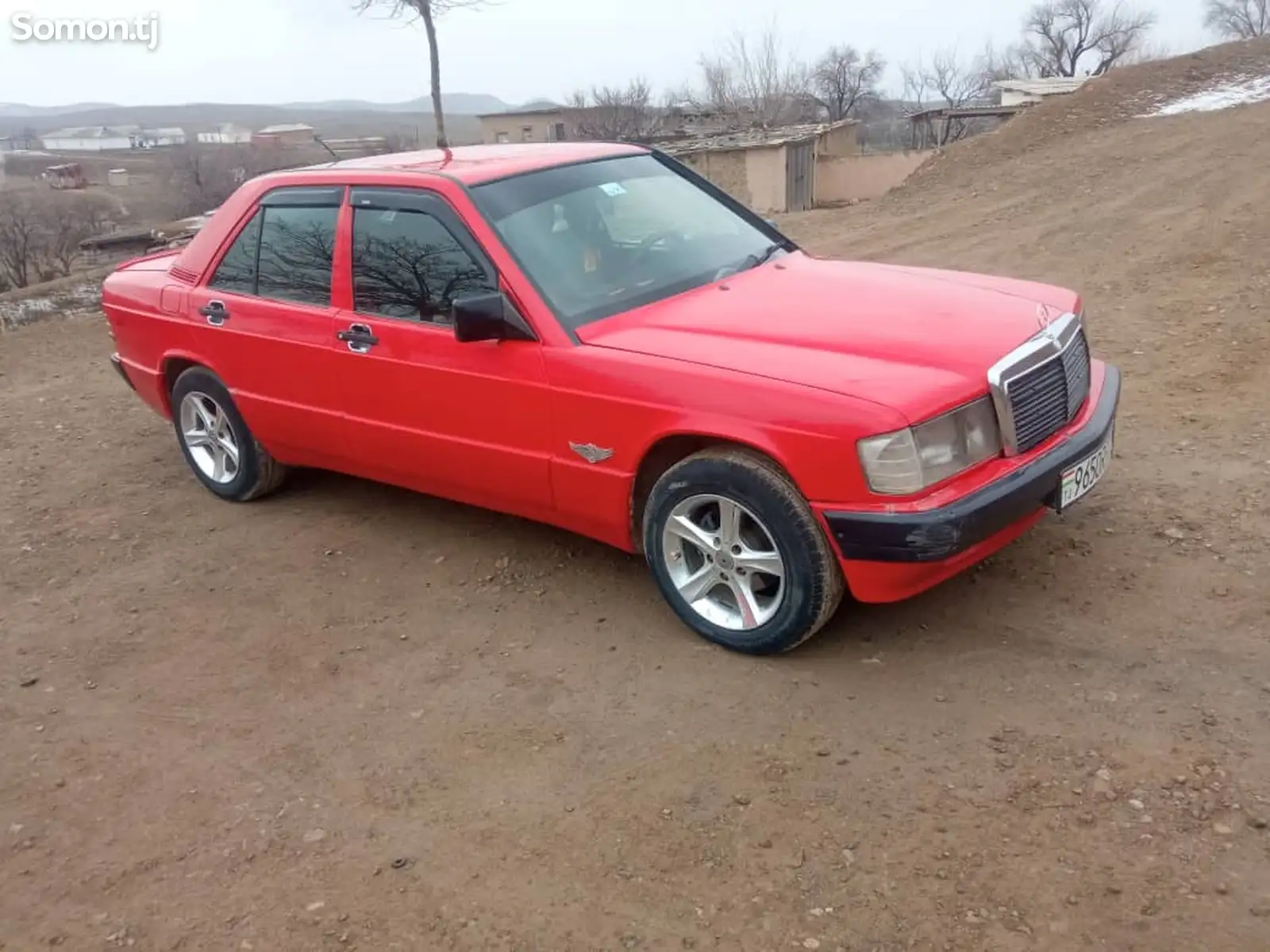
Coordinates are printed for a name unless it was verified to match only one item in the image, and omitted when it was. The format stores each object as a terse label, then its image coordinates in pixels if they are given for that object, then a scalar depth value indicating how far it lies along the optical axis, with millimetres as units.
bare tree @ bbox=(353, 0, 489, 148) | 28875
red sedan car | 3289
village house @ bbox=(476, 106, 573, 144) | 65750
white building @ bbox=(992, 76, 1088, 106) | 35125
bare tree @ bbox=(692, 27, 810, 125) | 58531
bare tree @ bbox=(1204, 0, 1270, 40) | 67625
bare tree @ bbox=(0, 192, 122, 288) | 37625
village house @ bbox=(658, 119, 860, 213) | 31781
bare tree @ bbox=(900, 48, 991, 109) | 75312
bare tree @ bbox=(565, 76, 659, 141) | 53406
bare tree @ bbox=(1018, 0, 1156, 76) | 67875
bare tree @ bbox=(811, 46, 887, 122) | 70500
